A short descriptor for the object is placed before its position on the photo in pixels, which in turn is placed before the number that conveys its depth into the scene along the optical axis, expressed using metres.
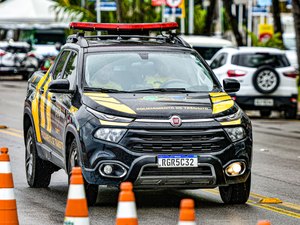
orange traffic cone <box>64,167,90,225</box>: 13.00
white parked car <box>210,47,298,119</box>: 43.80
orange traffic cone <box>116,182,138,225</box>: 11.83
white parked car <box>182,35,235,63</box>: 54.44
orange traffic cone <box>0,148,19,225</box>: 14.93
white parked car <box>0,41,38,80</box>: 75.22
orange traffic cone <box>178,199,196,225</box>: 10.42
